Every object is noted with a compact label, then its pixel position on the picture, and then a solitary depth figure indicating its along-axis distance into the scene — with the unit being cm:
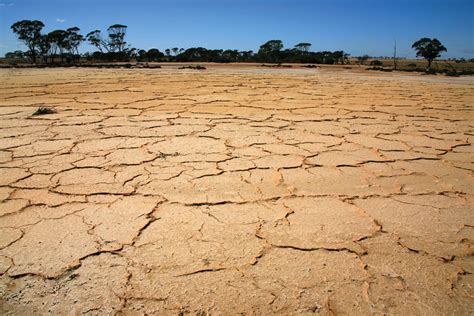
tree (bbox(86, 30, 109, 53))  3656
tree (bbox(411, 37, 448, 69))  2910
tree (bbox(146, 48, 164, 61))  3279
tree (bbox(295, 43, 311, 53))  4478
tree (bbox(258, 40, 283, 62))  3962
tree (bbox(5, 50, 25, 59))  4732
